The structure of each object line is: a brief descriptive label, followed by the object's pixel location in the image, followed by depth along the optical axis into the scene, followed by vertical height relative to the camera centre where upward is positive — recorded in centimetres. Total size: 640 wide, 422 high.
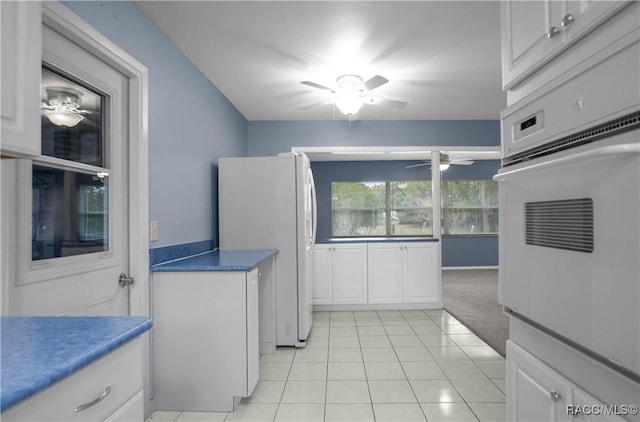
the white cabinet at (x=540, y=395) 93 -57
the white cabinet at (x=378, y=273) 436 -74
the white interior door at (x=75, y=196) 141 +12
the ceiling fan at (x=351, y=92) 288 +112
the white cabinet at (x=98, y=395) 71 -43
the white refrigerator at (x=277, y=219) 318 -1
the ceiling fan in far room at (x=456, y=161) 578 +106
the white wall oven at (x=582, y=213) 76 +1
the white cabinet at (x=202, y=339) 211 -76
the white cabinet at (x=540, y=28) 92 +60
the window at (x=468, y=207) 756 +20
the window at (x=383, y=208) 748 +20
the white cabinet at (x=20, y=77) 89 +40
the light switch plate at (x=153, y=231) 211 -8
